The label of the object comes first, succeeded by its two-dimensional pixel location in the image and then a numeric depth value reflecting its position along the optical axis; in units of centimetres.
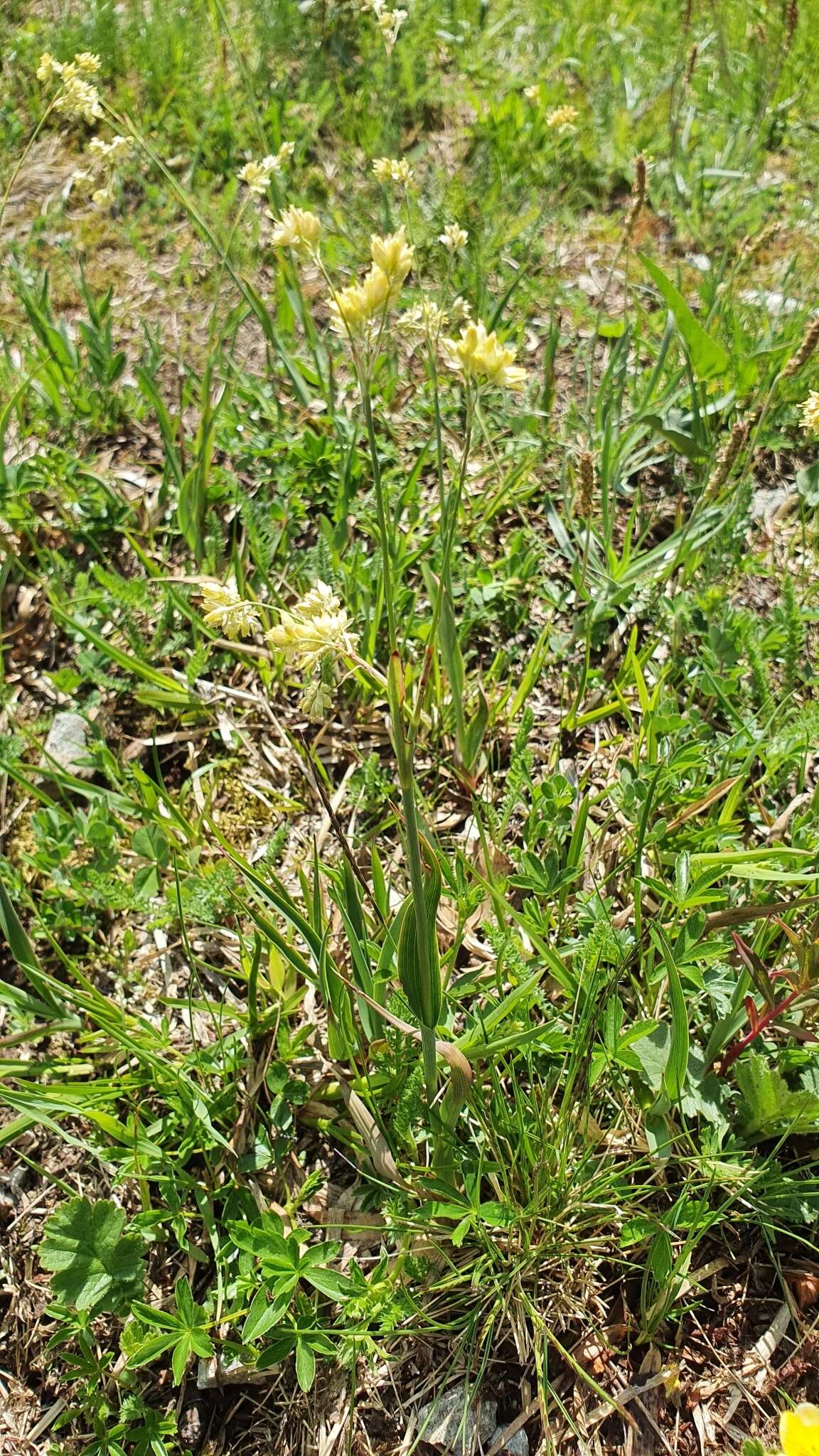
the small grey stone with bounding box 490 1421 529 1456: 28
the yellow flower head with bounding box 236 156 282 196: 41
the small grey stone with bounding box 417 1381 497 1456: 28
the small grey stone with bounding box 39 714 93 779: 42
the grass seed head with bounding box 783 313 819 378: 39
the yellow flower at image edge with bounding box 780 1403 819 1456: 19
